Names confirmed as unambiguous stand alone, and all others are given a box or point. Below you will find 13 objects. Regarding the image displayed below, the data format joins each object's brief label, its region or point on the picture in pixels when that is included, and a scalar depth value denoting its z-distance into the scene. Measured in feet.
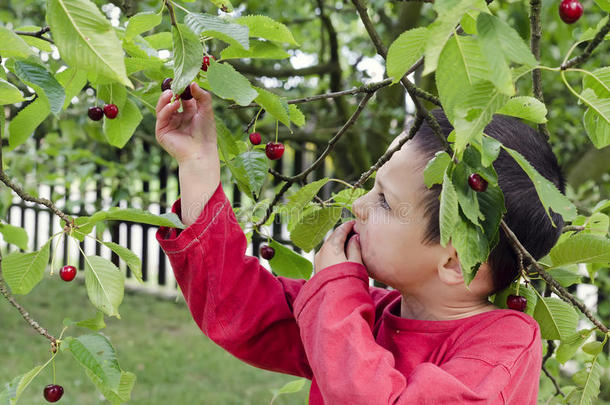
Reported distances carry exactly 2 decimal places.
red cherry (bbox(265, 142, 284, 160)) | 5.09
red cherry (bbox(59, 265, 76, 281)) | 4.99
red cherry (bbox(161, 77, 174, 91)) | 4.28
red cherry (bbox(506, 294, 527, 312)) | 4.51
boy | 4.09
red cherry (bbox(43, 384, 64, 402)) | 5.08
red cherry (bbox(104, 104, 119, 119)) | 4.95
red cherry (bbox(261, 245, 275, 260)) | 5.54
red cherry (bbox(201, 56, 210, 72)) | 3.87
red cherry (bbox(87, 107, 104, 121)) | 5.35
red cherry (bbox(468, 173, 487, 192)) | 3.12
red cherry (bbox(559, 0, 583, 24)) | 3.39
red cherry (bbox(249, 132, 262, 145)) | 5.16
